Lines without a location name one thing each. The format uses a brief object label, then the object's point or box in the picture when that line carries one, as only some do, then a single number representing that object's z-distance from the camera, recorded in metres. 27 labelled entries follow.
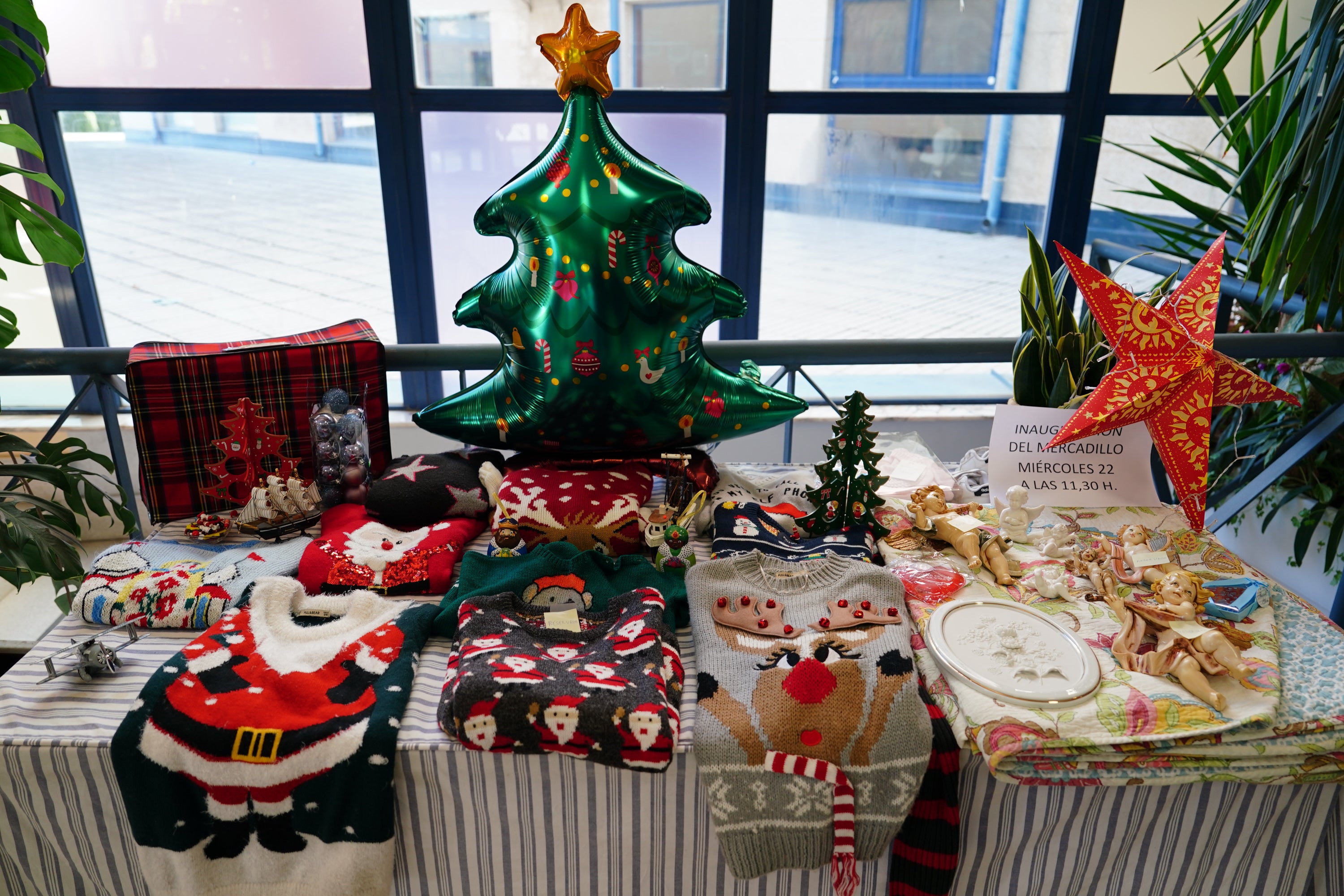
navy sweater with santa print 0.94
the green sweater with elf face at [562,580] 1.15
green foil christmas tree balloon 1.23
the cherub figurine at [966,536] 1.21
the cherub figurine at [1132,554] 1.18
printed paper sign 1.38
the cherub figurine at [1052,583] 1.16
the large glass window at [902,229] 2.89
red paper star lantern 1.26
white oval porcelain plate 0.98
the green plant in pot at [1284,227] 1.43
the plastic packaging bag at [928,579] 1.16
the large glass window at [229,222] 2.71
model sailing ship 1.32
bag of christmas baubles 1.35
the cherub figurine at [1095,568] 1.17
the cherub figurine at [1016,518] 1.29
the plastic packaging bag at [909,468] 1.47
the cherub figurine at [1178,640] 0.99
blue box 1.11
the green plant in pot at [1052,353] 1.40
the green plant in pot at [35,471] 1.12
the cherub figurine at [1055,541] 1.25
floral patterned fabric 0.93
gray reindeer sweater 0.93
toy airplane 1.03
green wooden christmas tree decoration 1.28
